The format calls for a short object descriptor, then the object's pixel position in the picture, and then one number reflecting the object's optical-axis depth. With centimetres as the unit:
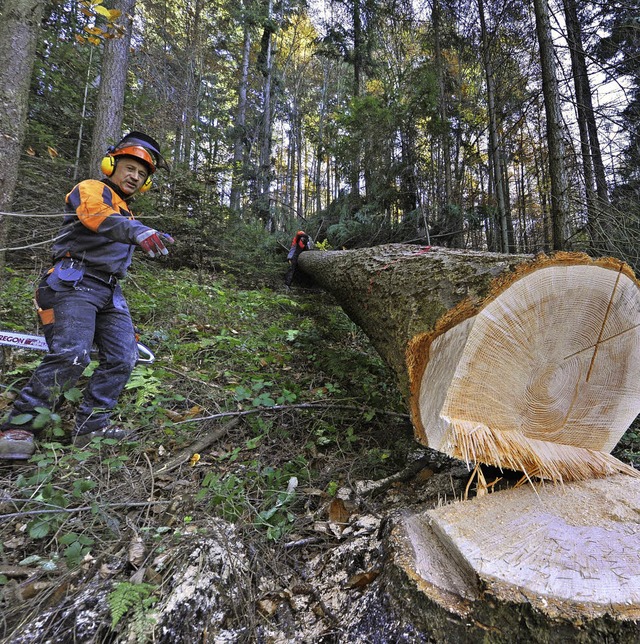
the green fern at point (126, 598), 114
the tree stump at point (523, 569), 97
